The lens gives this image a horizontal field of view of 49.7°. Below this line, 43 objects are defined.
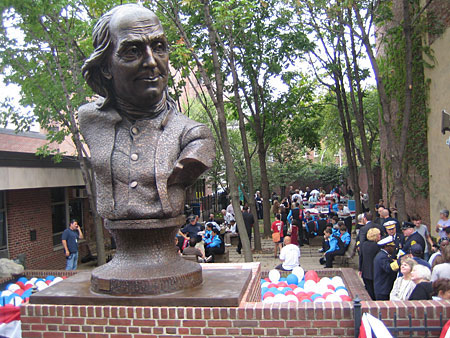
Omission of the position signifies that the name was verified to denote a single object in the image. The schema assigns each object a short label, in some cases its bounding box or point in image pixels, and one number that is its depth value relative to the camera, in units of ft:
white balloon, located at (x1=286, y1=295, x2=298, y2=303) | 21.75
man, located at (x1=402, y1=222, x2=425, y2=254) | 29.40
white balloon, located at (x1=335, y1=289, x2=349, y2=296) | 23.25
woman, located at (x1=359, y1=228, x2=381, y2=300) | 27.73
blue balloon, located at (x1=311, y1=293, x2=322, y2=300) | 22.37
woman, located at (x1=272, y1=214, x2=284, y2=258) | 49.44
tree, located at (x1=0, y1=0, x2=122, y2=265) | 41.06
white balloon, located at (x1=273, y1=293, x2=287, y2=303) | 21.10
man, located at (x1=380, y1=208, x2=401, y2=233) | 37.01
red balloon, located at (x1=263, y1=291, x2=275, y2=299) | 23.11
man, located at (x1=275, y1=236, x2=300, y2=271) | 34.53
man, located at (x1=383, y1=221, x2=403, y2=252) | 29.78
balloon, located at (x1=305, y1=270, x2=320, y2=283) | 28.94
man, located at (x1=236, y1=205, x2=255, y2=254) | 54.45
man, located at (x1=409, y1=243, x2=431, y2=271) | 24.59
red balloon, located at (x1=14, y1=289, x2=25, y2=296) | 30.27
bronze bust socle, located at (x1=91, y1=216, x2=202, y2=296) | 15.40
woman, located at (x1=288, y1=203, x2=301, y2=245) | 48.61
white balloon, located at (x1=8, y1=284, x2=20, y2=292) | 31.30
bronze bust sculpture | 15.57
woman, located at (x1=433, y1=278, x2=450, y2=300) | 16.33
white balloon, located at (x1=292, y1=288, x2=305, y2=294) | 24.48
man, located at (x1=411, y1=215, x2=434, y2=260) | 34.45
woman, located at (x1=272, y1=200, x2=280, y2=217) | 71.58
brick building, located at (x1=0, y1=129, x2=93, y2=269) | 44.24
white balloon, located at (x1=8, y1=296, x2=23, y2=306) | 24.71
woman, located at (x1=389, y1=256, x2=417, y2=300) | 20.20
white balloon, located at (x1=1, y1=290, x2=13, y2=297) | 28.11
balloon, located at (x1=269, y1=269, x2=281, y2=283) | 28.91
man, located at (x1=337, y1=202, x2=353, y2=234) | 58.75
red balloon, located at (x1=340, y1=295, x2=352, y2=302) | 22.13
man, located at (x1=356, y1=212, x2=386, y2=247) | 30.94
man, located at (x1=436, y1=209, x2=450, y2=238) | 35.90
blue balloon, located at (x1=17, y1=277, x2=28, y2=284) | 34.63
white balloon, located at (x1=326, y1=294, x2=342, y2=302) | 21.72
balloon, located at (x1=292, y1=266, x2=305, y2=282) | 29.83
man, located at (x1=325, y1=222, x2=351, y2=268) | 41.88
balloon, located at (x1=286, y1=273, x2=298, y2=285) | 28.50
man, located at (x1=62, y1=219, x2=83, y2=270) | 42.70
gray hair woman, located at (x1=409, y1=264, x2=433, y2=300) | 18.25
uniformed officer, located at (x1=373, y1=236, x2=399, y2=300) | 24.31
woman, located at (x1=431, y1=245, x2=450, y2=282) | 20.81
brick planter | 14.51
